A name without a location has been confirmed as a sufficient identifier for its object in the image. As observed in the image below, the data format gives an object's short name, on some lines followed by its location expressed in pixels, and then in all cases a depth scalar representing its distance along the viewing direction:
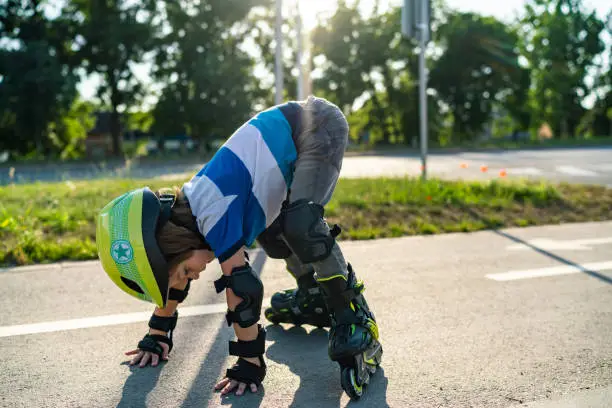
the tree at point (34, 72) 23.59
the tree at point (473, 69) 33.34
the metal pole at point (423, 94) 7.82
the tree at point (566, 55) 37.81
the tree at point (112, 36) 25.31
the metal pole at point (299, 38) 9.11
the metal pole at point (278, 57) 8.70
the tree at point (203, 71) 26.34
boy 2.16
